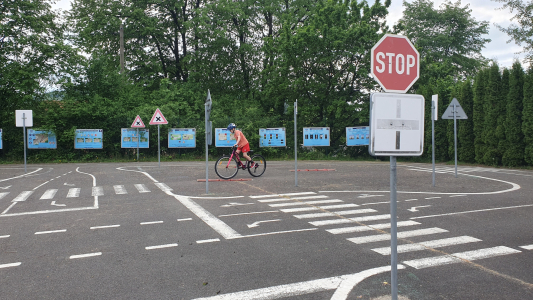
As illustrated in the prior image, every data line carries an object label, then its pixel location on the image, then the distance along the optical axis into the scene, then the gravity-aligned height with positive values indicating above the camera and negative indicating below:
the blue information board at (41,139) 26.33 +0.03
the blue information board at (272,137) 28.95 +0.19
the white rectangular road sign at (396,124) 3.32 +0.13
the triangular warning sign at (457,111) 14.00 +0.97
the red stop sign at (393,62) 3.61 +0.68
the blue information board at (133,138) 27.48 +0.10
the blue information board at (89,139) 26.84 +0.03
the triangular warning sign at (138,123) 22.61 +0.91
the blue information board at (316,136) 29.22 +0.26
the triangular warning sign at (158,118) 20.47 +1.04
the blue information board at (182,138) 28.17 +0.11
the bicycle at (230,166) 14.79 -0.95
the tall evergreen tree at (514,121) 20.50 +0.95
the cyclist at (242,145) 14.90 -0.19
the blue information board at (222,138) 28.62 +0.11
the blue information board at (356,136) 28.97 +0.26
